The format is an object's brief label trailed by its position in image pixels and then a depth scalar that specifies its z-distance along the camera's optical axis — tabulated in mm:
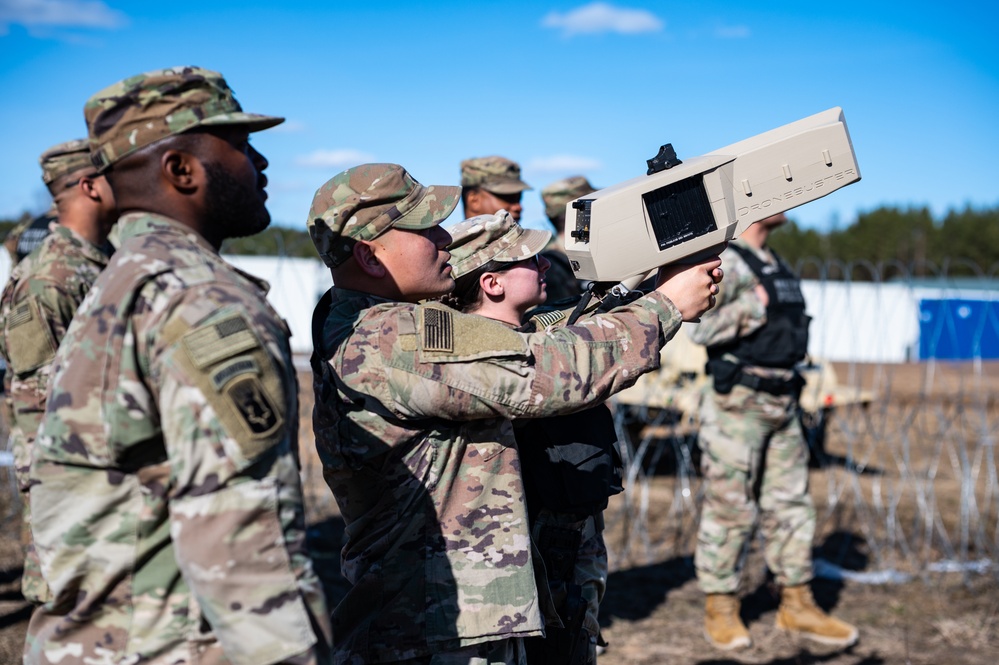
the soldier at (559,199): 4773
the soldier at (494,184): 4852
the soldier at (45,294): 3475
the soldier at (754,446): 4758
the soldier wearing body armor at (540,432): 2465
